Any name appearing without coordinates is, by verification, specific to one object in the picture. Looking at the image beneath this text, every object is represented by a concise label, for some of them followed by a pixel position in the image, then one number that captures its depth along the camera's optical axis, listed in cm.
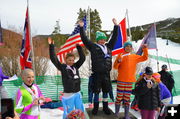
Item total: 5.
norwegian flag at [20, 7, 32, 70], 399
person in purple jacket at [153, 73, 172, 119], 415
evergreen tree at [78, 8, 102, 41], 3284
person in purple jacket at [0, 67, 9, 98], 360
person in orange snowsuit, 421
